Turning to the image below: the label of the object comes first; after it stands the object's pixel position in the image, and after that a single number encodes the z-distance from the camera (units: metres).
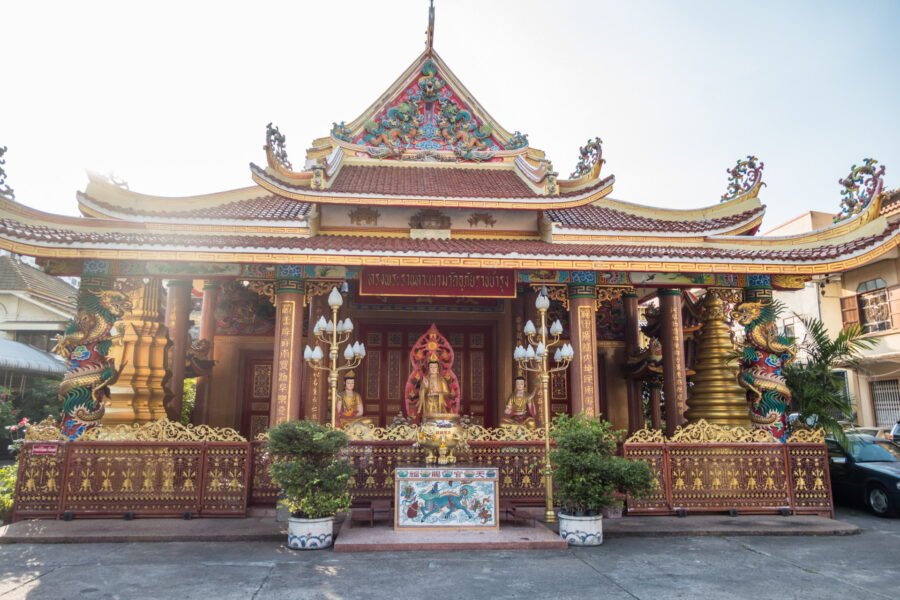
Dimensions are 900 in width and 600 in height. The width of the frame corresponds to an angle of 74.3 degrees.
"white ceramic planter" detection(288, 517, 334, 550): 7.06
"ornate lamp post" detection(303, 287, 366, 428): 8.62
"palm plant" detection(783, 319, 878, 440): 11.44
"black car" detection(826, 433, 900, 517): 9.99
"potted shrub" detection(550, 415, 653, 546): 7.29
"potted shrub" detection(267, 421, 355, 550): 7.05
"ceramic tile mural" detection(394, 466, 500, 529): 7.60
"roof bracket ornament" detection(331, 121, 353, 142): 14.15
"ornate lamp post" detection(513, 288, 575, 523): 8.31
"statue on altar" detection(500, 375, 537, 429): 11.34
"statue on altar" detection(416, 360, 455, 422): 10.93
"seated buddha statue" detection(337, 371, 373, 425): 11.22
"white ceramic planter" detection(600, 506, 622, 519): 8.77
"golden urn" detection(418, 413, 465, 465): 8.19
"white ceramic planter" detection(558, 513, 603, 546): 7.30
